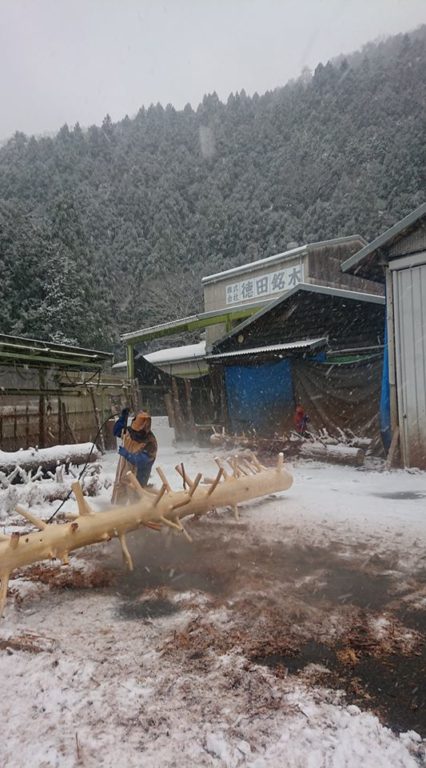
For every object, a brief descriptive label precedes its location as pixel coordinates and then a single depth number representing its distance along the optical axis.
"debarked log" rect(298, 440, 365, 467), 10.19
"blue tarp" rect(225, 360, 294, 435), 13.85
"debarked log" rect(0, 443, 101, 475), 7.87
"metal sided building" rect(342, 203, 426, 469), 9.22
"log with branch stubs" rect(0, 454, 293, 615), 3.63
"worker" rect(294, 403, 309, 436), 12.62
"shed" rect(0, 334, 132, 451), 9.63
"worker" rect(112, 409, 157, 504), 6.33
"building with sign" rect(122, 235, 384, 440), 12.91
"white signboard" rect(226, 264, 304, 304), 24.36
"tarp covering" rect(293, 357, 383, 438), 11.70
